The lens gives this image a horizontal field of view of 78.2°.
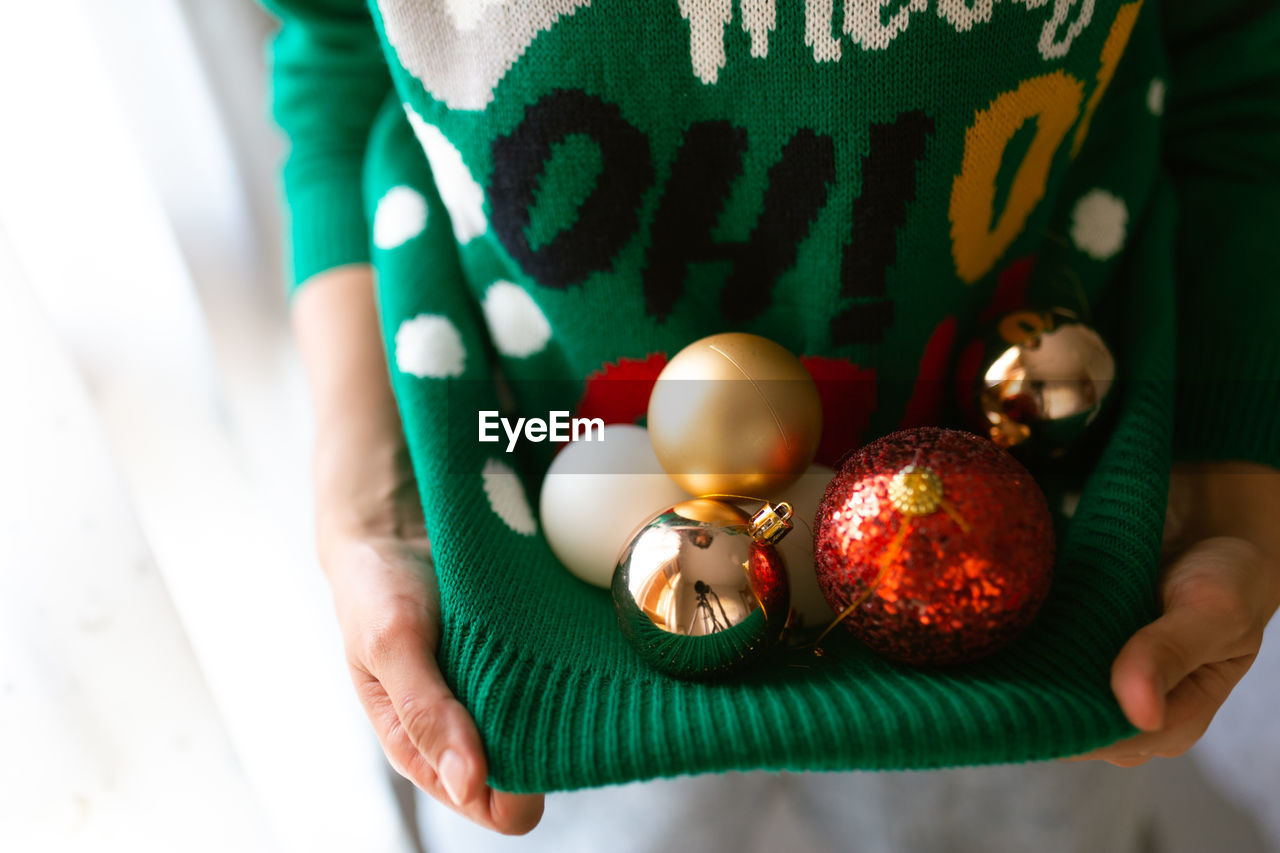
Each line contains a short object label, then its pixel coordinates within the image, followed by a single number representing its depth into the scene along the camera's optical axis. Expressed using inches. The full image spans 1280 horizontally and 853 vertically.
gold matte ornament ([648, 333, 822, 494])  16.6
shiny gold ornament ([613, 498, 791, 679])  15.0
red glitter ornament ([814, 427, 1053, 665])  13.7
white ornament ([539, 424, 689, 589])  18.3
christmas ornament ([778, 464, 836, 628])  17.1
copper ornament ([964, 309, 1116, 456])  19.1
